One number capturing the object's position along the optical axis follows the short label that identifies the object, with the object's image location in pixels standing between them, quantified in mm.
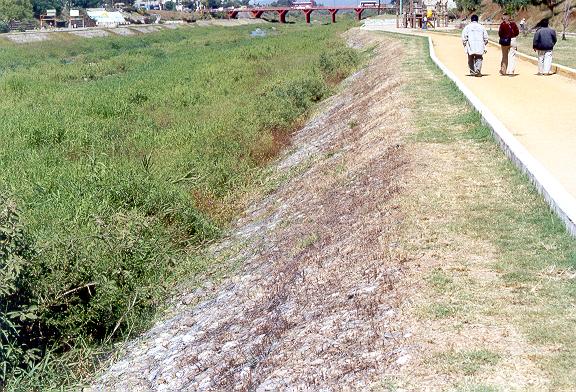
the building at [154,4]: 165688
